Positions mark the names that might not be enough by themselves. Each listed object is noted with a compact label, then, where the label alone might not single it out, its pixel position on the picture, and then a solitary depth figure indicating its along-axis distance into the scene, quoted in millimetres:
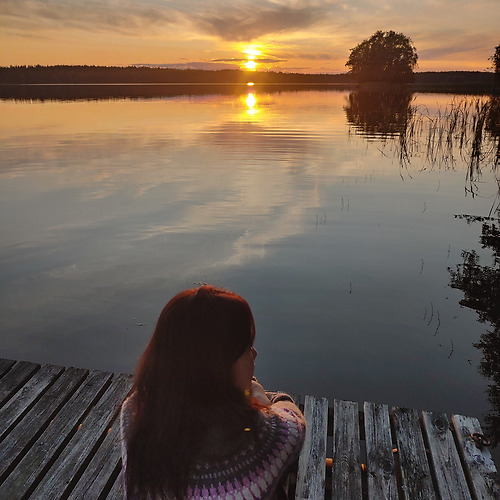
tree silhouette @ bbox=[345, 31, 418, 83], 109188
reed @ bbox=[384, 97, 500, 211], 16672
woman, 1663
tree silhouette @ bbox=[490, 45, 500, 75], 40275
